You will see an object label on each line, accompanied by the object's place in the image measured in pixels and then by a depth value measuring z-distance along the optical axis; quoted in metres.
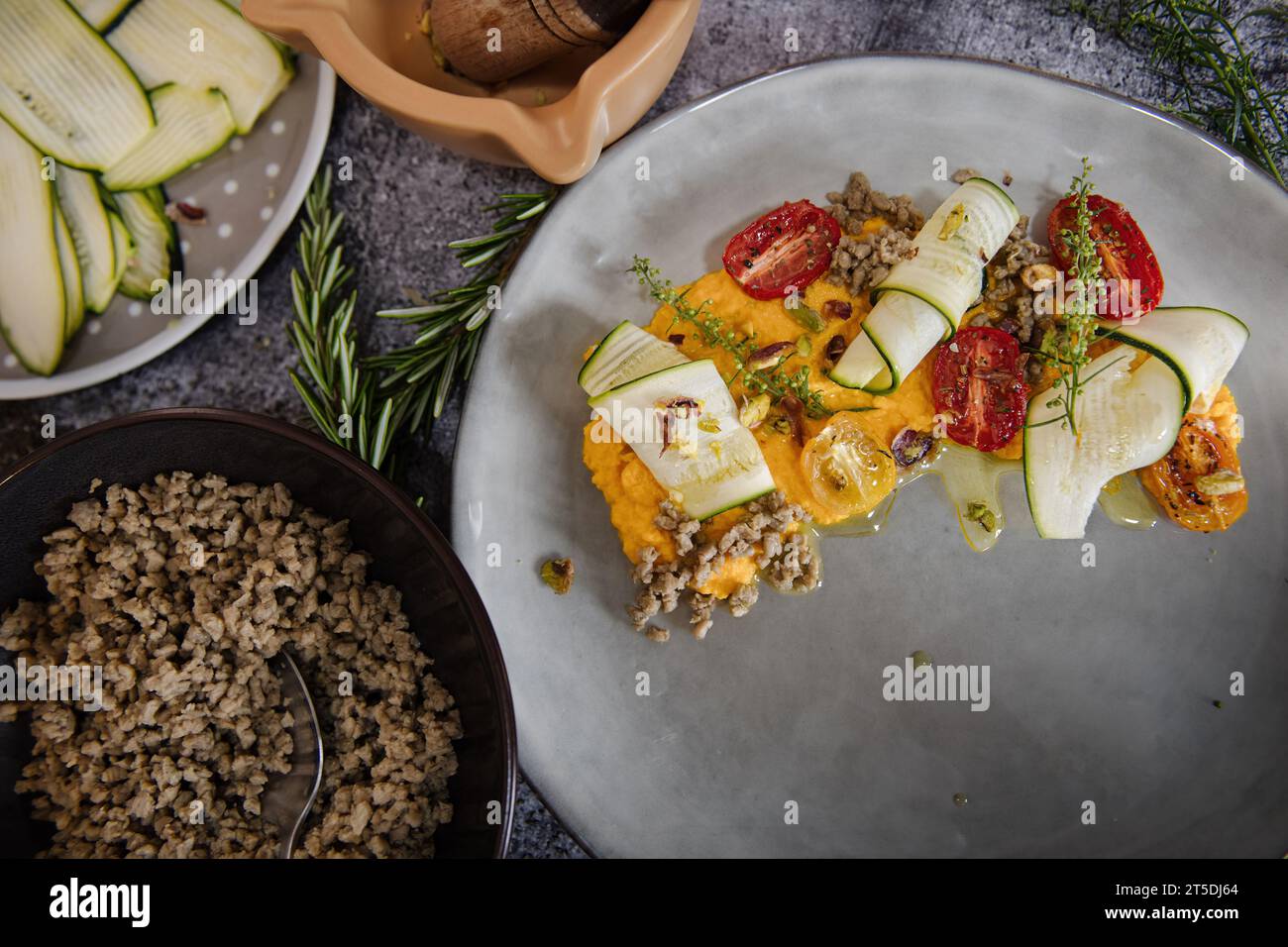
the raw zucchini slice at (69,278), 0.44
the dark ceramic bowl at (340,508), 0.38
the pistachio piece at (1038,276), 0.42
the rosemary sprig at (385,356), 0.43
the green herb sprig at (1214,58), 0.44
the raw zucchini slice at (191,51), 0.44
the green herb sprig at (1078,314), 0.41
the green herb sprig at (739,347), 0.42
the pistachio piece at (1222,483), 0.42
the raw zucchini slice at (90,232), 0.44
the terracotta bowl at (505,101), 0.37
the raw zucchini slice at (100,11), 0.44
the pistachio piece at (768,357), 0.42
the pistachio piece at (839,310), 0.43
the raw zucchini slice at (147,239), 0.45
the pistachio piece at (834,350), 0.42
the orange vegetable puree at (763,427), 0.42
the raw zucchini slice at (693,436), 0.41
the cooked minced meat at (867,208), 0.43
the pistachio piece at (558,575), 0.42
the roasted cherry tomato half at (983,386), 0.42
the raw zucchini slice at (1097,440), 0.41
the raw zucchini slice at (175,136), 0.44
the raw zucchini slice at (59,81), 0.43
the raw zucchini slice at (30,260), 0.43
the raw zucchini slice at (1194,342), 0.41
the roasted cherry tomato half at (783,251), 0.42
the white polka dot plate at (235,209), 0.44
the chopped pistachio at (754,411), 0.42
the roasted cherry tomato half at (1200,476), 0.42
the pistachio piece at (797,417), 0.43
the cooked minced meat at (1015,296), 0.42
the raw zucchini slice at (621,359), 0.41
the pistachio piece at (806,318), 0.42
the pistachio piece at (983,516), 0.42
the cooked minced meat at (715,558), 0.41
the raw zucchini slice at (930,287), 0.41
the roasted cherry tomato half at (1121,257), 0.42
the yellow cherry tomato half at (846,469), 0.42
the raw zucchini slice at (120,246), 0.44
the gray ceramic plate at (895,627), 0.42
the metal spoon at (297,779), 0.39
